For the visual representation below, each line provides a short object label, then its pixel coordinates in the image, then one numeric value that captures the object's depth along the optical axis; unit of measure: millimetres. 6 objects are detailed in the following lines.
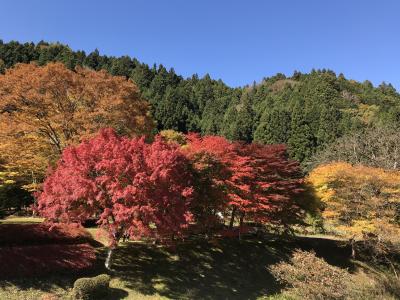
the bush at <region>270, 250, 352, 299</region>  16781
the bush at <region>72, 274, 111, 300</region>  15742
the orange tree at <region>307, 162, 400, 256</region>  27109
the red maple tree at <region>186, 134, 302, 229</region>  22984
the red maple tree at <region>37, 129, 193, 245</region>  16547
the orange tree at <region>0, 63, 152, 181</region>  23547
